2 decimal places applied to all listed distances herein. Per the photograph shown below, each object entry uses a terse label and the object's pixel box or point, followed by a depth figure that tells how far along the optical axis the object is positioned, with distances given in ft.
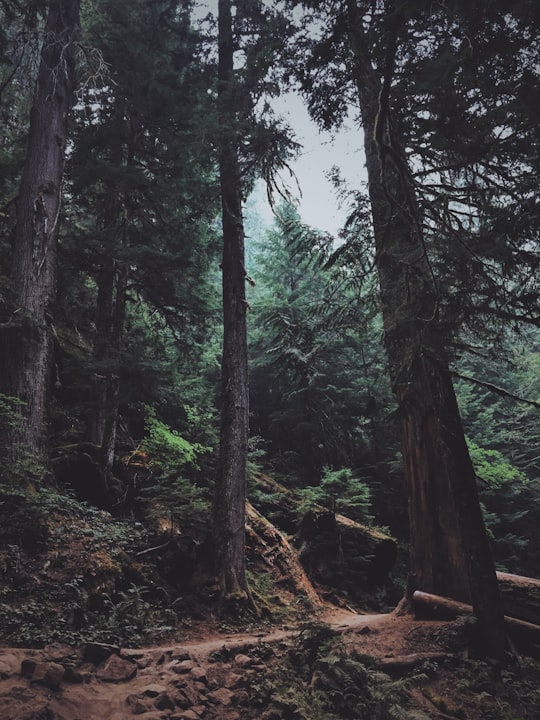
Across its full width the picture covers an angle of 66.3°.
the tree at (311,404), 54.70
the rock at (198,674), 12.95
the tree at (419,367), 12.39
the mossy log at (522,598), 18.26
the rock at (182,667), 13.20
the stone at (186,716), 10.44
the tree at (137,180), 34.99
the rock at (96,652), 12.43
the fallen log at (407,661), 14.88
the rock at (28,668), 10.25
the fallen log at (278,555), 31.55
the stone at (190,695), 11.46
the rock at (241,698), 12.08
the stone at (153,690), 11.14
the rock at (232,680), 13.05
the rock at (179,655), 14.42
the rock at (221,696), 11.97
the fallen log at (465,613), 16.37
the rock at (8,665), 10.11
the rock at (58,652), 11.76
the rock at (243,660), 14.79
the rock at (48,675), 10.03
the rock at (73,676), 10.72
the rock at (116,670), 11.72
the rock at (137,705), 10.23
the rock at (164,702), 10.71
